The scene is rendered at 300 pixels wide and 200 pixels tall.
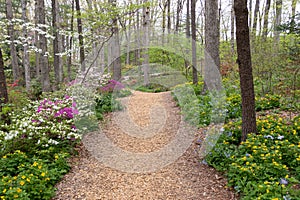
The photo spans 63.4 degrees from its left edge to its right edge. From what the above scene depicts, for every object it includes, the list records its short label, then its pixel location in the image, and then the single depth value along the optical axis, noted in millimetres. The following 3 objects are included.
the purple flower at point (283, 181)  2823
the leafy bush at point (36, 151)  3307
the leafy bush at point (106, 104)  7644
